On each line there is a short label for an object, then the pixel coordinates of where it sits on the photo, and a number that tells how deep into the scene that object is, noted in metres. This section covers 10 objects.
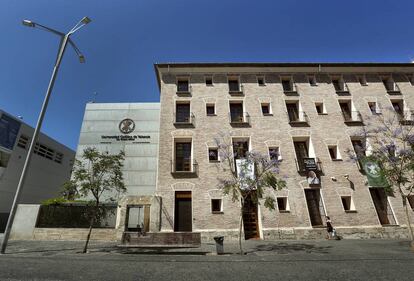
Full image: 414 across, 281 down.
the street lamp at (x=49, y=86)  10.43
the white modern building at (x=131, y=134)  25.89
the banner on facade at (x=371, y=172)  16.66
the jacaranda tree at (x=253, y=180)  11.56
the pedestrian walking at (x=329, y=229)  15.16
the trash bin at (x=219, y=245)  10.54
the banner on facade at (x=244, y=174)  11.86
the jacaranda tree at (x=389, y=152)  12.78
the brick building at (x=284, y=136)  15.89
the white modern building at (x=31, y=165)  21.78
